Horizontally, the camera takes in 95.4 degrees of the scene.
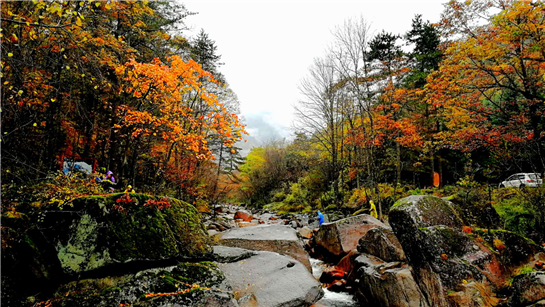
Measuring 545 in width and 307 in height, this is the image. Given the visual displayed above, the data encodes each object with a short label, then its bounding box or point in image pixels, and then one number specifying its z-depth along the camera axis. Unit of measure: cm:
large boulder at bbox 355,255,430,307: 495
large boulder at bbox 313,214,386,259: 897
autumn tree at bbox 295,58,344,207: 1877
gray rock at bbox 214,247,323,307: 493
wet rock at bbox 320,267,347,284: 751
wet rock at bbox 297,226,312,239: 1245
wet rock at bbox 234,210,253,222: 1728
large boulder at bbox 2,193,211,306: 386
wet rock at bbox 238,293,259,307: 459
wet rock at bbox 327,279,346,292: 697
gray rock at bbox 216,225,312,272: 782
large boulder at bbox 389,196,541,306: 462
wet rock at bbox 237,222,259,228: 1435
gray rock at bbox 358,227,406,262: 686
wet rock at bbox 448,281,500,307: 422
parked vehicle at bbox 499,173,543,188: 1338
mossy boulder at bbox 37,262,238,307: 391
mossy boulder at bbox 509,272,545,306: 381
